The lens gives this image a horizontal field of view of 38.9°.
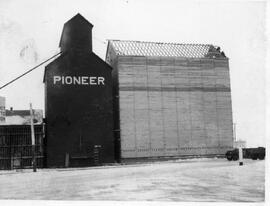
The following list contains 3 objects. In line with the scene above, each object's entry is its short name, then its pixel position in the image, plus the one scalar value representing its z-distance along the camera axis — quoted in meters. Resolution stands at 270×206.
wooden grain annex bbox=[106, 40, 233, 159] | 36.16
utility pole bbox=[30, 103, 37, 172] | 27.11
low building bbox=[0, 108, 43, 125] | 32.62
